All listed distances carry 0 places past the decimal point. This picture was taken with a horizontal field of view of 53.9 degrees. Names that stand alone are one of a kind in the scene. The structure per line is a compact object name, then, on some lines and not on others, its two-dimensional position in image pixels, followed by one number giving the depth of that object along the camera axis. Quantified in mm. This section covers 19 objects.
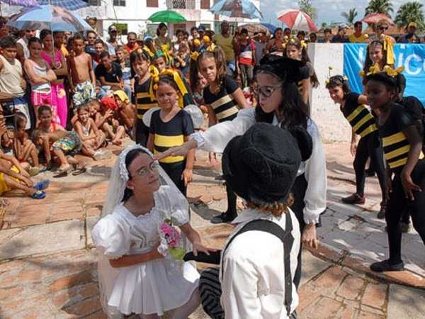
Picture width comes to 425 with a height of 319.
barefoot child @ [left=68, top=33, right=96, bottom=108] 7480
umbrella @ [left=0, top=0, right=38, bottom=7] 8484
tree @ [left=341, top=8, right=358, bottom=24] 71238
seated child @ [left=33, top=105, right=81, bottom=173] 6137
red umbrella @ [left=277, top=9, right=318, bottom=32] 12578
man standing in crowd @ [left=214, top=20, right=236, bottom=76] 10398
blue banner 7449
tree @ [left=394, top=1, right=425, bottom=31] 58781
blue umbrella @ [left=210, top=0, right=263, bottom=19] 12016
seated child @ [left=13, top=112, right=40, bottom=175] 5902
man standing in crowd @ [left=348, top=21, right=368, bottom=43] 10320
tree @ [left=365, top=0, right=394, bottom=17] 54678
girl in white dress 2285
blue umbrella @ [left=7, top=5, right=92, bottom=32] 7186
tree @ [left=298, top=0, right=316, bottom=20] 44688
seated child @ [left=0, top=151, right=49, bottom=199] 5078
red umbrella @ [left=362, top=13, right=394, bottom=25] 13759
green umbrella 18134
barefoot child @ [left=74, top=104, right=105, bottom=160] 6676
